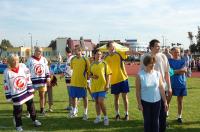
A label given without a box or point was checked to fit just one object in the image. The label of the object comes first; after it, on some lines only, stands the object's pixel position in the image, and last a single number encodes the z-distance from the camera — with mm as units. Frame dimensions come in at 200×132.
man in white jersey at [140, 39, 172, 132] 8703
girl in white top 7535
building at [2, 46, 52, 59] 82800
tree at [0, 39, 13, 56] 128163
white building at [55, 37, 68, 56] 77375
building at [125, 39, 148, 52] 75200
